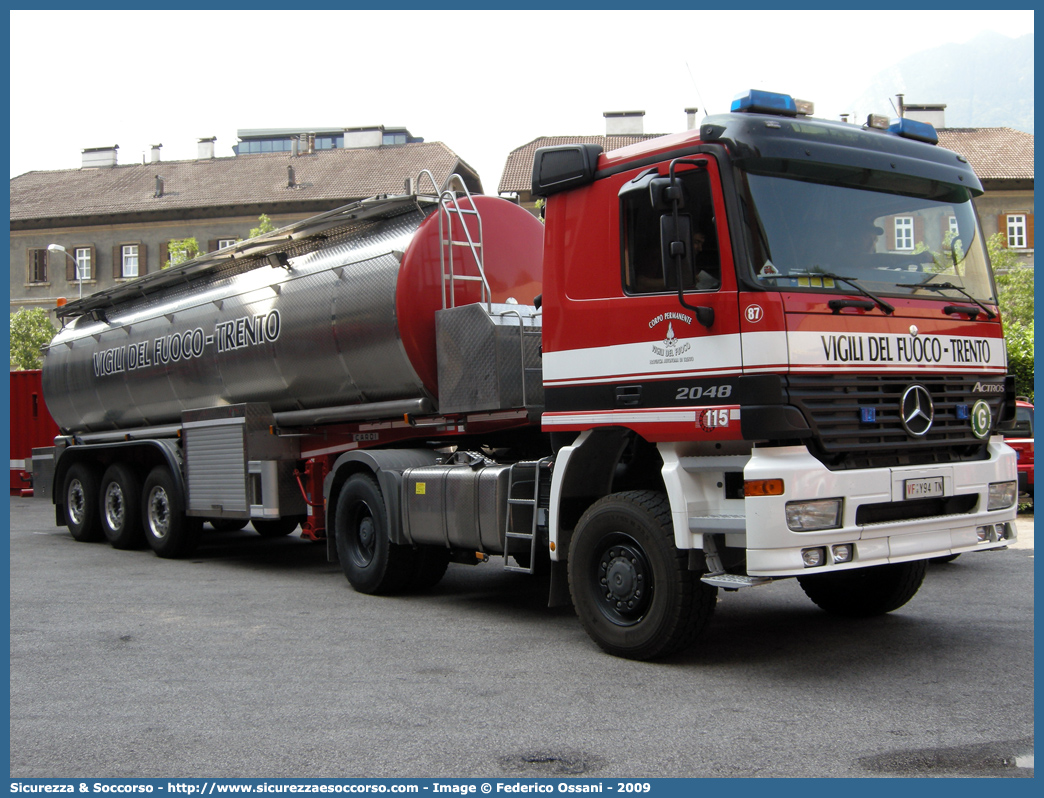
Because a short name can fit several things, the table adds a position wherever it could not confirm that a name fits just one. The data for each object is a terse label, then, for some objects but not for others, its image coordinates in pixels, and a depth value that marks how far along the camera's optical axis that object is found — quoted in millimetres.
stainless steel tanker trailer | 8438
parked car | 14031
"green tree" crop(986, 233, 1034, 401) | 34469
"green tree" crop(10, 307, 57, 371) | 43219
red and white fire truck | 5832
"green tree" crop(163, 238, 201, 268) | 43500
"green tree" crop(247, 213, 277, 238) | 43781
